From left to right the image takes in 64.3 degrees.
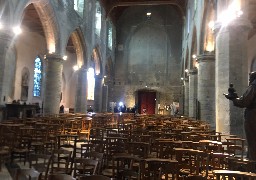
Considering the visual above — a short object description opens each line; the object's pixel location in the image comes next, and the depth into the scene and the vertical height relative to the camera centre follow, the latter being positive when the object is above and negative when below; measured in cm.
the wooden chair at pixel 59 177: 221 -77
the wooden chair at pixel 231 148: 436 -82
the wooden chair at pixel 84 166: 300 -108
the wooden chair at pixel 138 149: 390 -84
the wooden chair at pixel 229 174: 231 -72
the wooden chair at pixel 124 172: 305 -99
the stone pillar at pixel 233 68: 644 +136
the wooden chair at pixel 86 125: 834 -80
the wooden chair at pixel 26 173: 230 -77
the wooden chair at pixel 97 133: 529 -78
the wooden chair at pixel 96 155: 332 -80
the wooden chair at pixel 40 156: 306 -79
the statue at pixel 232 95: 388 +29
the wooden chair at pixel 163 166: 285 -84
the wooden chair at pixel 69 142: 447 -115
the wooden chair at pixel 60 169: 339 -101
